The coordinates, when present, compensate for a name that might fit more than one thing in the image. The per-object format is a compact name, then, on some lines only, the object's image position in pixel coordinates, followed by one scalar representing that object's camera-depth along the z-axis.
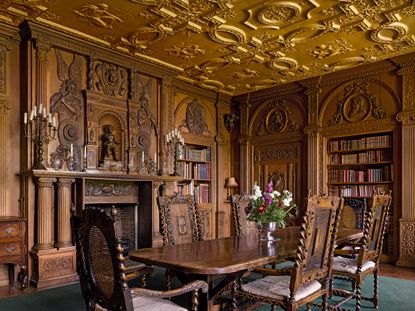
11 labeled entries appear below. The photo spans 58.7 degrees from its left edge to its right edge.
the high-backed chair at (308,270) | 2.45
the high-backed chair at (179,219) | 3.42
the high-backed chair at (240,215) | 4.07
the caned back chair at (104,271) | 1.86
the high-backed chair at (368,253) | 3.30
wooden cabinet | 4.00
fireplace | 5.19
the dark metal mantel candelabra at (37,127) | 4.39
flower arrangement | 3.30
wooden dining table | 2.30
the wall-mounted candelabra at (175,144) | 5.95
